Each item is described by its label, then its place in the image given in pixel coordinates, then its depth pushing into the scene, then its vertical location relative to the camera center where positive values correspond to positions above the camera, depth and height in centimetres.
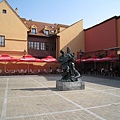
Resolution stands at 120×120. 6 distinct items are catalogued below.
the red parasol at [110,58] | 1797 +117
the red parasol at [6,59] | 1899 +118
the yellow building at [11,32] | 2240 +618
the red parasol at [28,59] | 1976 +120
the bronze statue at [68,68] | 923 -10
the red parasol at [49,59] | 2124 +128
